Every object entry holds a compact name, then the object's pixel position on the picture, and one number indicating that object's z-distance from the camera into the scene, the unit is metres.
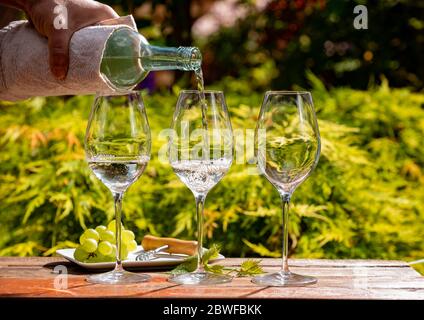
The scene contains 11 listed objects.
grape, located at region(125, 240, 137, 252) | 1.81
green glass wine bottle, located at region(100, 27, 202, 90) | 1.70
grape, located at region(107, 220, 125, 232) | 1.82
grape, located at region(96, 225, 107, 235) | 1.78
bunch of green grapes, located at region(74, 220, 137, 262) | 1.75
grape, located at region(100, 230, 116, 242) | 1.78
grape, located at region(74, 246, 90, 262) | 1.75
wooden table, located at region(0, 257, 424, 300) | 1.56
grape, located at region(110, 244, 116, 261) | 1.75
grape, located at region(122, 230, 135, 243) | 1.79
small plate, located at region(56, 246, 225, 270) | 1.73
